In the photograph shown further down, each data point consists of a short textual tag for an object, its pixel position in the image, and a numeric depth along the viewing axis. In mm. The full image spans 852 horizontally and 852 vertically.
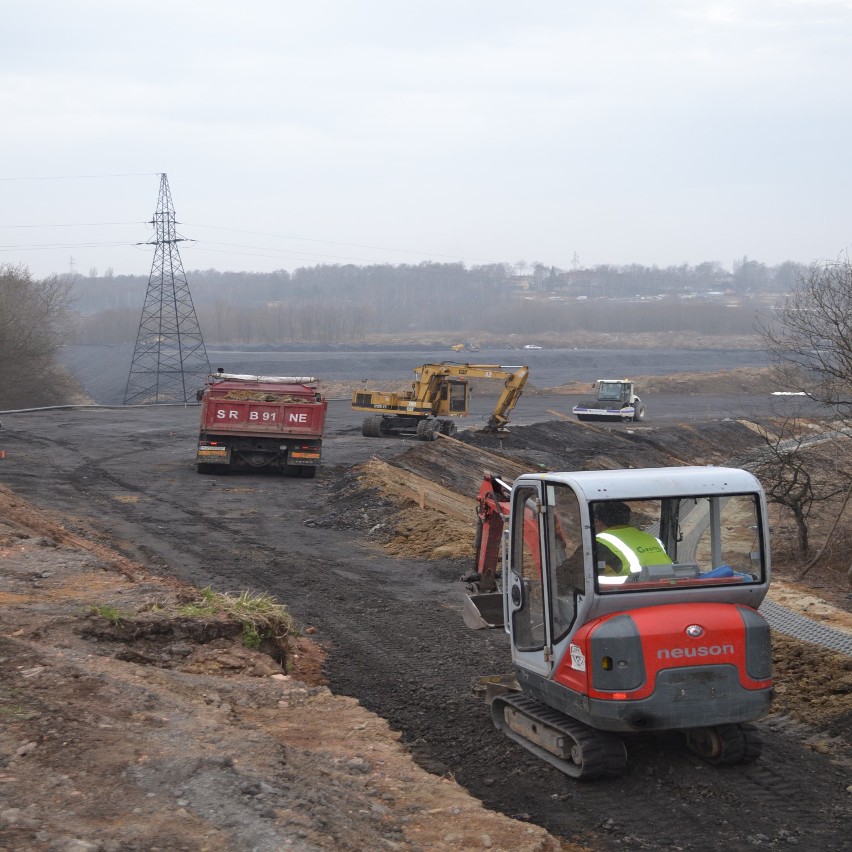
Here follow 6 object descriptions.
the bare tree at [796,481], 17266
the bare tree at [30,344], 53656
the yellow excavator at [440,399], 36531
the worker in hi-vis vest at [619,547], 6930
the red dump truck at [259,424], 25891
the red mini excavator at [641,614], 6793
